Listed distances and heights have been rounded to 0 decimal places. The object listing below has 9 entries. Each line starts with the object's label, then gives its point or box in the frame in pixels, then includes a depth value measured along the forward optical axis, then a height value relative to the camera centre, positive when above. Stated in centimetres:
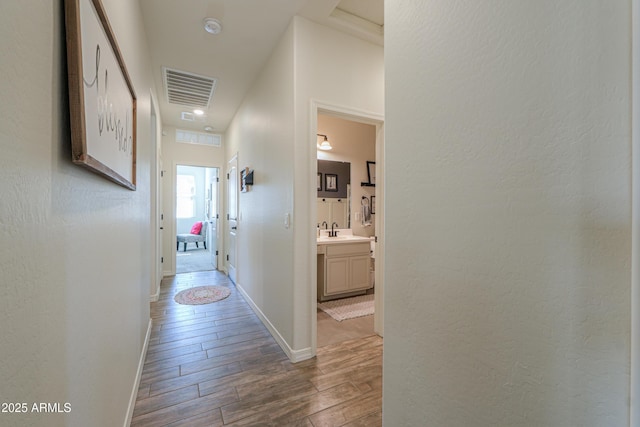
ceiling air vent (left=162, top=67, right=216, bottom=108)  306 +154
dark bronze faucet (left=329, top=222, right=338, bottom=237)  398 -34
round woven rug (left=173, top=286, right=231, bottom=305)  346 -120
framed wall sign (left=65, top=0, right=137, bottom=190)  71 +39
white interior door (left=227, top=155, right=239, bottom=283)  411 -9
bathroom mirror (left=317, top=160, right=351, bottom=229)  398 +25
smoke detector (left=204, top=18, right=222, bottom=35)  217 +155
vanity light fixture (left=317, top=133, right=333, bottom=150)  387 +95
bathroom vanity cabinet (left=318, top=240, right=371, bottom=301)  341 -79
